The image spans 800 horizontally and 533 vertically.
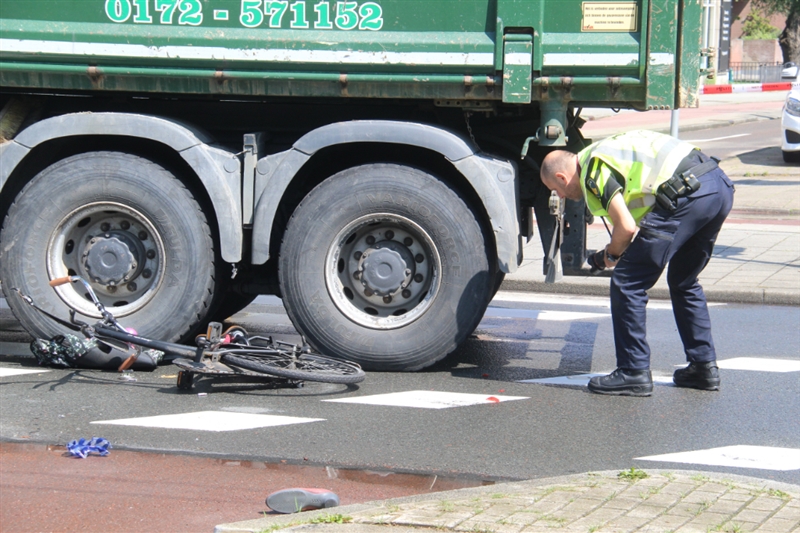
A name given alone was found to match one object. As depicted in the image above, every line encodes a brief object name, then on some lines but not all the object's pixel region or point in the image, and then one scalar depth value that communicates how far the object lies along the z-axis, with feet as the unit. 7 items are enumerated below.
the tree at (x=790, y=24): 317.01
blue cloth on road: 31.50
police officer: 36.76
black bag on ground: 40.81
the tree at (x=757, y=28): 404.57
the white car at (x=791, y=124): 110.93
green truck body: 38.93
